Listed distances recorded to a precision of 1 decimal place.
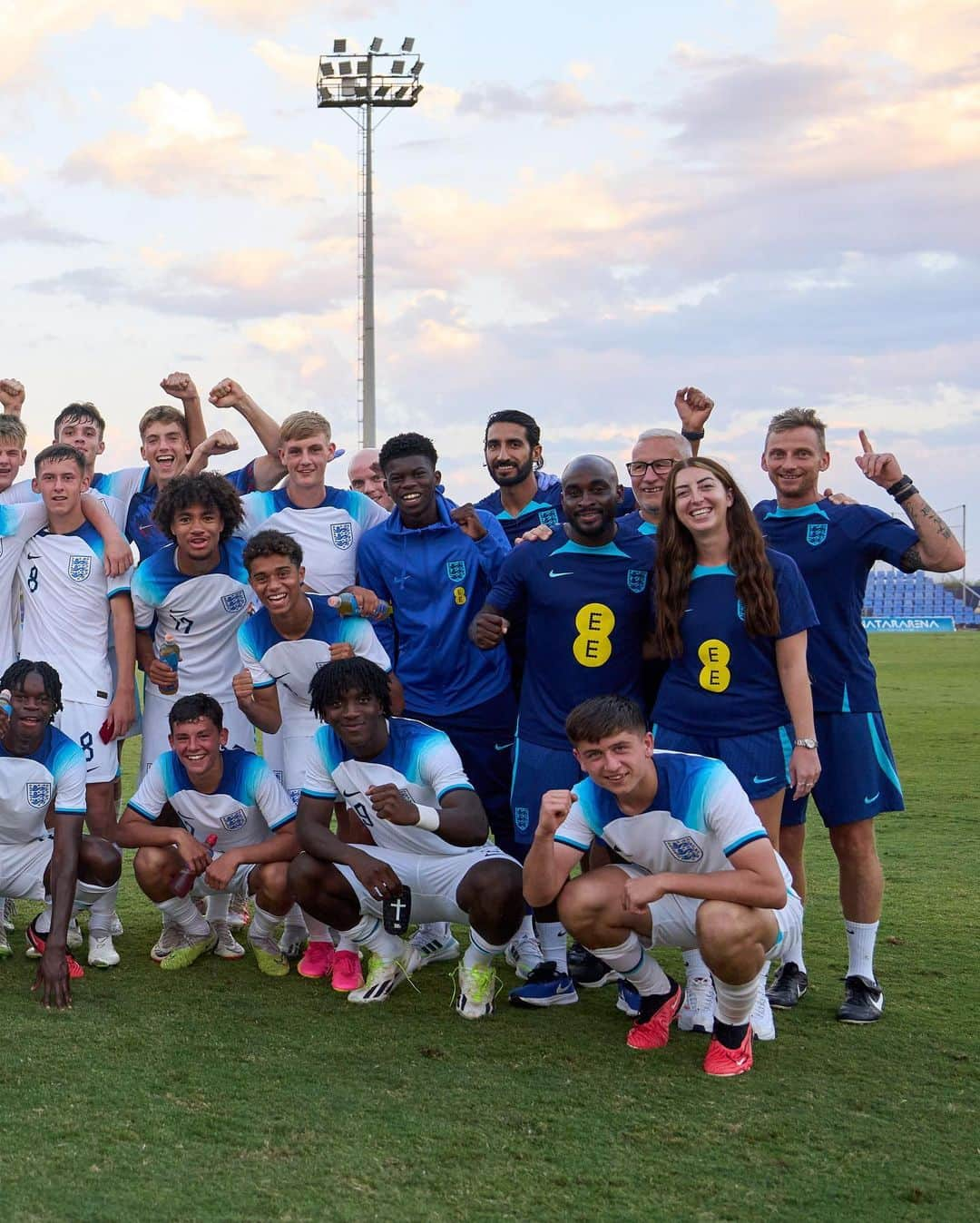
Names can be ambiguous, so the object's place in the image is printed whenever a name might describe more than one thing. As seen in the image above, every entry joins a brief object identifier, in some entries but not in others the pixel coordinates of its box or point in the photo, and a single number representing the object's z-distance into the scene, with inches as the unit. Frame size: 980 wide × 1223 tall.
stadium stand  2261.3
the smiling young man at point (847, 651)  195.0
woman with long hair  182.2
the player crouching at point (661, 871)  165.8
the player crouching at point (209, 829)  210.1
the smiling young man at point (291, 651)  211.6
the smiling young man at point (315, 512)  230.4
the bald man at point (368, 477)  287.1
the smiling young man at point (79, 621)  229.3
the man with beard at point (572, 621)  197.9
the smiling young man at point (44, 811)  201.3
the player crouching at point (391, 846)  193.6
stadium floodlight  1440.7
